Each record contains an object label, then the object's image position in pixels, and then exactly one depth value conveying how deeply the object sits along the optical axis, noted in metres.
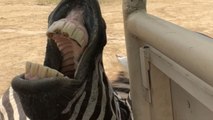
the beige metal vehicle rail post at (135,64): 1.42
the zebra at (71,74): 1.10
